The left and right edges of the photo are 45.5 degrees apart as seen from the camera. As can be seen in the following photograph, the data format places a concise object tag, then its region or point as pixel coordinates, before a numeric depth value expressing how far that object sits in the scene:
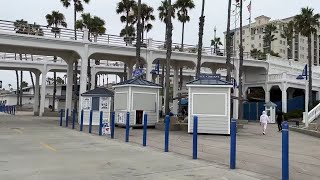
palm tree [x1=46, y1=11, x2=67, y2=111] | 54.81
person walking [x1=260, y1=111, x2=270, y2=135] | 23.04
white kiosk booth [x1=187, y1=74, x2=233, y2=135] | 20.89
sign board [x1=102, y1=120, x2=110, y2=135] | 18.96
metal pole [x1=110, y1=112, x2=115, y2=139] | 17.67
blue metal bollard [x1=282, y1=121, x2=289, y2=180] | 7.79
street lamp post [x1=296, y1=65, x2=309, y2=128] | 27.58
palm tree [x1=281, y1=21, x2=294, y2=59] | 46.71
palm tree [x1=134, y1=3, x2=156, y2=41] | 46.58
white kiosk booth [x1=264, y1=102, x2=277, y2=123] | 39.31
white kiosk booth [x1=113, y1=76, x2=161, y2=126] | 25.48
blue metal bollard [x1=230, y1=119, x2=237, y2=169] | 9.62
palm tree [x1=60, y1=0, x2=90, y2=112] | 44.72
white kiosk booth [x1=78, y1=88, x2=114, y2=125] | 26.94
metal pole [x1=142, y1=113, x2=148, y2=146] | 14.48
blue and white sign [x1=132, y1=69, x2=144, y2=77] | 28.16
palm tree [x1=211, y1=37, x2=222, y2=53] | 79.28
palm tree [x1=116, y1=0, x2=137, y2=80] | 42.75
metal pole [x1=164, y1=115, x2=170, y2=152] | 12.86
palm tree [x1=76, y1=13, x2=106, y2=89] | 49.06
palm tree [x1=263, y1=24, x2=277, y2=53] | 84.50
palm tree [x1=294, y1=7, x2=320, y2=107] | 41.53
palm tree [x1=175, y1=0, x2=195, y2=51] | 45.28
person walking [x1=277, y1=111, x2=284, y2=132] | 26.41
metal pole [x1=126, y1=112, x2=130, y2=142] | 15.92
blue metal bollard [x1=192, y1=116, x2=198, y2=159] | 11.23
